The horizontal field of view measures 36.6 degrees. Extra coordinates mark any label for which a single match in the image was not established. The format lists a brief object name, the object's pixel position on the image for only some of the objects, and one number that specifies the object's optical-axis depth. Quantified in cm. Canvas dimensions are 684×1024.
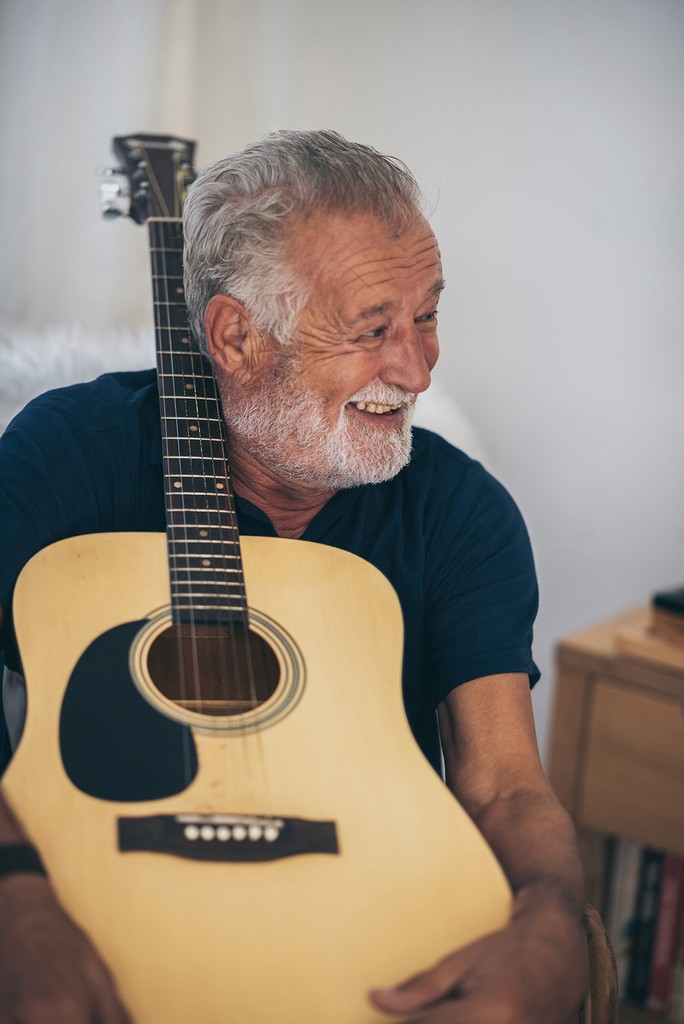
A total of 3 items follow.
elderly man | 111
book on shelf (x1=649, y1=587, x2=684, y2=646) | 178
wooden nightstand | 177
